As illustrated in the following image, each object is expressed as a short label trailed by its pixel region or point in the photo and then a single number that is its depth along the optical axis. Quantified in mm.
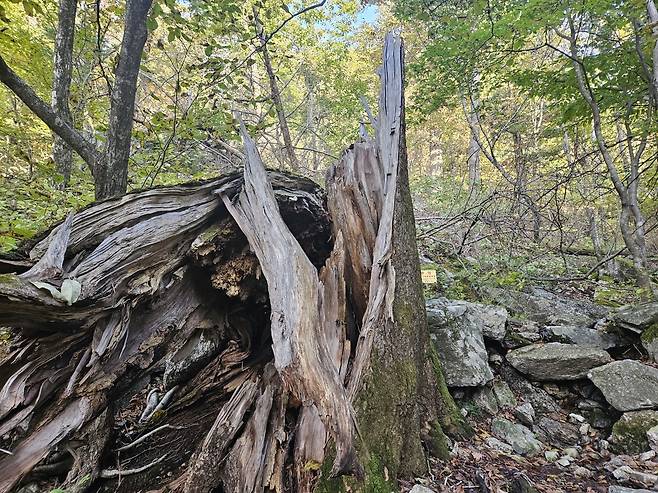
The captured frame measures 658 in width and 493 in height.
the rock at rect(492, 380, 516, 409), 3369
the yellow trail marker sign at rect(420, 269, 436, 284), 4098
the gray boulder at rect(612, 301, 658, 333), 3818
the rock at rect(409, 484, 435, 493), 2056
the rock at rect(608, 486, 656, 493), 2135
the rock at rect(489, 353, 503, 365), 3842
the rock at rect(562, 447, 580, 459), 2779
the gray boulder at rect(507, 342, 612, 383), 3492
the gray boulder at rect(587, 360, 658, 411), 3020
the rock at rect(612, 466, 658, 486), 2361
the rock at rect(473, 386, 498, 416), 3252
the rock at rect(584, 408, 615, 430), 3121
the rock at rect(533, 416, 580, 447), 3009
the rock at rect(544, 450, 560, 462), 2734
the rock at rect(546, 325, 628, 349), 4039
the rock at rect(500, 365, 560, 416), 3440
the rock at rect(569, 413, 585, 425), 3234
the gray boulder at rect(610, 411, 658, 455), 2770
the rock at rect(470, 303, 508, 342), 3955
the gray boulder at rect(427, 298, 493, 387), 3283
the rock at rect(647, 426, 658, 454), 2686
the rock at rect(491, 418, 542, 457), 2816
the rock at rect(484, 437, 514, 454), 2758
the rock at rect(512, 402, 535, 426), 3187
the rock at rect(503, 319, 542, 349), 4016
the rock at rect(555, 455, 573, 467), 2666
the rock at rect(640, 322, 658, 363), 3662
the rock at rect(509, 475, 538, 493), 2238
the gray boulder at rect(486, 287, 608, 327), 5434
